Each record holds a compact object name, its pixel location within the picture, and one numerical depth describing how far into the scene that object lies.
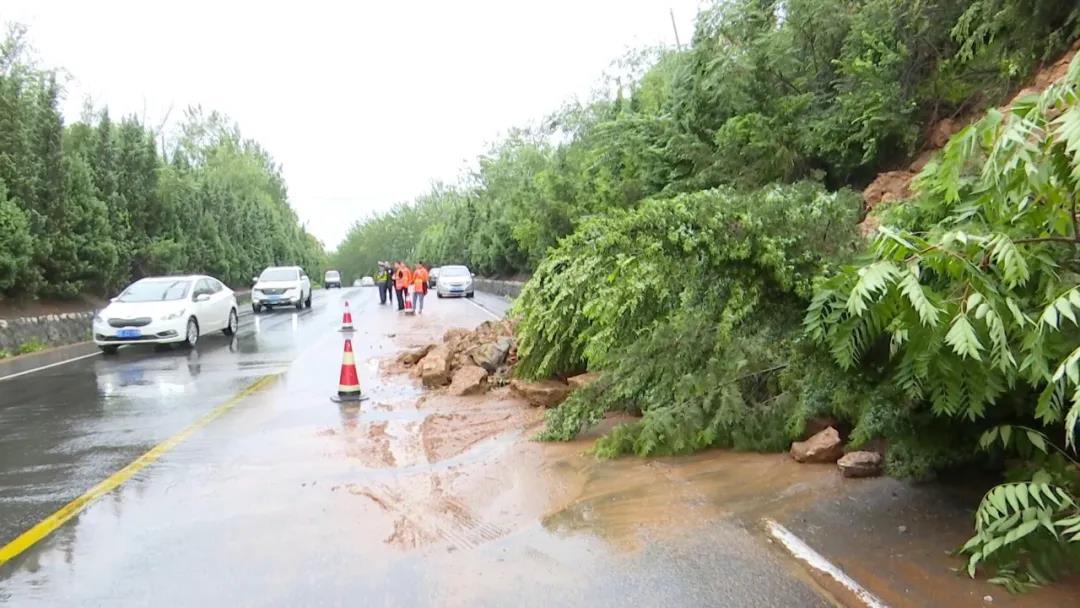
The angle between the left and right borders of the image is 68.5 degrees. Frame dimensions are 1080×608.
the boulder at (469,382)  9.86
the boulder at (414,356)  12.44
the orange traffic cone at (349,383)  9.75
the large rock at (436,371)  10.48
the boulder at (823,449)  5.69
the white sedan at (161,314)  15.62
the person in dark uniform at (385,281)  31.39
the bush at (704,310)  5.87
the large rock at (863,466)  5.32
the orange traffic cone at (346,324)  19.17
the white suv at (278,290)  29.48
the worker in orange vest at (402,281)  27.03
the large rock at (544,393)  8.90
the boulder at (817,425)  6.12
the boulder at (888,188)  10.82
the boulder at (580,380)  8.48
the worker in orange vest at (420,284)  26.06
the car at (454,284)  37.78
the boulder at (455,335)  13.35
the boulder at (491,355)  10.84
